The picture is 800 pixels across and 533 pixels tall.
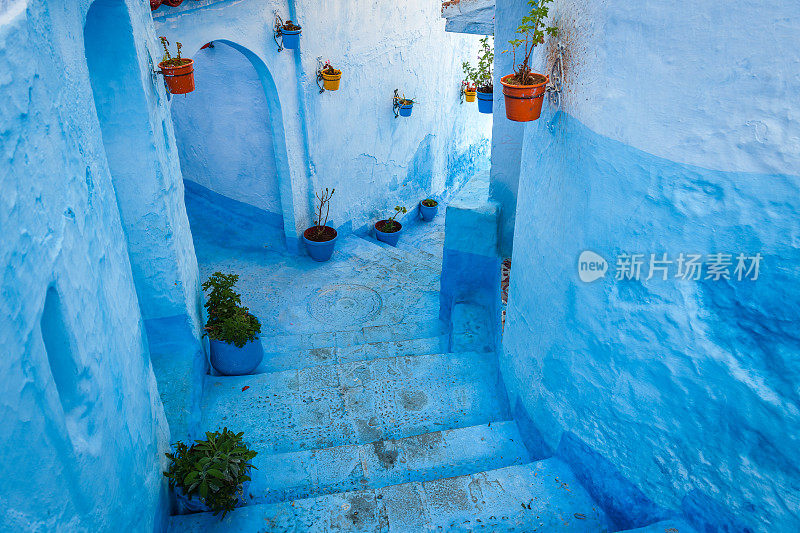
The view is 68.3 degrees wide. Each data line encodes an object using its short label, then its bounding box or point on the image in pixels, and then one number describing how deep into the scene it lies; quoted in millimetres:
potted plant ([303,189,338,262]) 8000
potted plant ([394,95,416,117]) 9633
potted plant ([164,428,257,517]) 3459
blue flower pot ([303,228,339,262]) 7984
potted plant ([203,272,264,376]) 5301
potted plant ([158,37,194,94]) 4617
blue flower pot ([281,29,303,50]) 6812
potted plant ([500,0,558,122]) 3287
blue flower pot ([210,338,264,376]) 5387
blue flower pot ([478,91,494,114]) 6988
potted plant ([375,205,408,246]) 9781
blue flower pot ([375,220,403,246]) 9780
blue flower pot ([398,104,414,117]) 9633
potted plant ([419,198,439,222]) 11172
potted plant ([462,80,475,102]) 11898
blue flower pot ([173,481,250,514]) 3699
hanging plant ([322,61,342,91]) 7586
